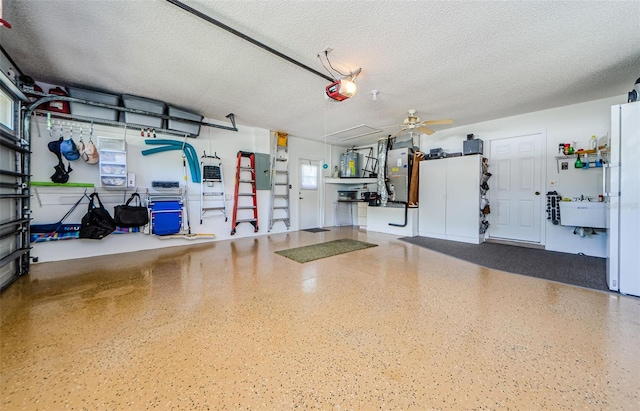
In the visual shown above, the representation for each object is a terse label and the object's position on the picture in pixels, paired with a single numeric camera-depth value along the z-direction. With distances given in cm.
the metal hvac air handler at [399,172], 569
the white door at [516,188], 459
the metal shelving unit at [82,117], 309
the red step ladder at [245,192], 536
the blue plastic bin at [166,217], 420
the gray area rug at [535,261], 293
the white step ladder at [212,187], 495
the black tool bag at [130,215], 379
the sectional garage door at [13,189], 262
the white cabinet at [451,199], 495
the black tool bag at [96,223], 352
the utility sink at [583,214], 371
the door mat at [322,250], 384
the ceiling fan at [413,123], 405
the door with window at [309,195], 683
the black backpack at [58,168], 343
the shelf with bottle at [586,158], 391
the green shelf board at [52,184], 336
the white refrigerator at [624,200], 242
